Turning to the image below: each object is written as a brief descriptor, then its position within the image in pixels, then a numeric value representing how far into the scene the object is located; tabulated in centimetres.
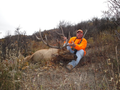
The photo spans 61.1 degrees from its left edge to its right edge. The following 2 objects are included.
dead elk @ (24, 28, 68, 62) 388
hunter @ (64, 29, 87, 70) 334
